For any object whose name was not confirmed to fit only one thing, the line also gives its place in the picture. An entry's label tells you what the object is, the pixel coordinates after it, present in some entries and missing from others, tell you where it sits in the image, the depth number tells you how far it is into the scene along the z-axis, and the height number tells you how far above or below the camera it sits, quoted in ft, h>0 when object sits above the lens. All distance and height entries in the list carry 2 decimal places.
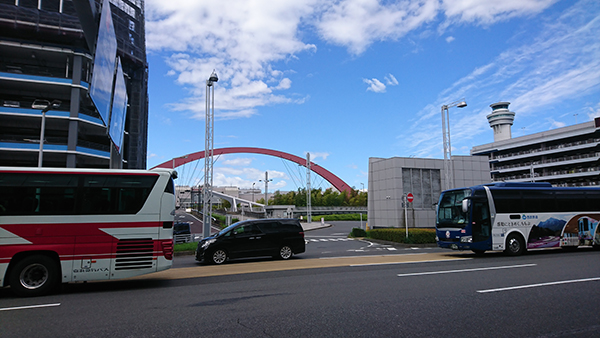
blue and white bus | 48.24 -1.77
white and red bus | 27.48 -1.39
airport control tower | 310.51 +71.25
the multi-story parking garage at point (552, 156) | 202.80 +29.76
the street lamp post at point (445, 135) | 96.27 +18.20
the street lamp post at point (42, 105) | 51.57 +14.67
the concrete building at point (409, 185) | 106.83 +5.80
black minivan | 48.19 -4.70
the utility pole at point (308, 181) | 177.07 +11.89
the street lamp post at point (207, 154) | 89.25 +13.20
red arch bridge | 318.65 +41.52
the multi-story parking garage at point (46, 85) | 117.50 +39.52
